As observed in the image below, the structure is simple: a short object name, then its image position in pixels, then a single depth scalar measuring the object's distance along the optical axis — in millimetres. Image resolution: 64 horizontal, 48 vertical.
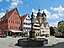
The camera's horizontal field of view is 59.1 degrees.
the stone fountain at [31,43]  8095
